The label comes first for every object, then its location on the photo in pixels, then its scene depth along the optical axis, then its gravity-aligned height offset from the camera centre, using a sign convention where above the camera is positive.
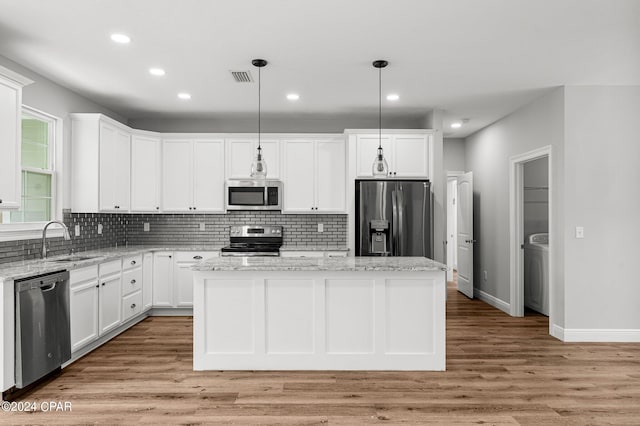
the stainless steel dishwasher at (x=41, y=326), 3.01 -0.81
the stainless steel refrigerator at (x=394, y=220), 5.29 -0.07
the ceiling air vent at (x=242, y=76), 4.13 +1.37
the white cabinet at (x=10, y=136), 3.24 +0.62
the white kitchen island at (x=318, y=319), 3.49 -0.85
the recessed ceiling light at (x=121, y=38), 3.27 +1.38
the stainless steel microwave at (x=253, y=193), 5.75 +0.30
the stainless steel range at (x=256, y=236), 6.04 -0.29
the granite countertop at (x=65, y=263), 3.11 -0.40
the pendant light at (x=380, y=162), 3.71 +0.45
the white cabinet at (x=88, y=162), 4.71 +0.60
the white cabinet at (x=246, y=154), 5.84 +0.83
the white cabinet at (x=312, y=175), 5.84 +0.54
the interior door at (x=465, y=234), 6.62 -0.33
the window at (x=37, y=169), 4.15 +0.48
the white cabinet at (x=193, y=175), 5.83 +0.55
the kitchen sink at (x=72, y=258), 3.92 -0.40
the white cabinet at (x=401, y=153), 5.59 +0.79
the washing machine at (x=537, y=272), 5.47 -0.79
